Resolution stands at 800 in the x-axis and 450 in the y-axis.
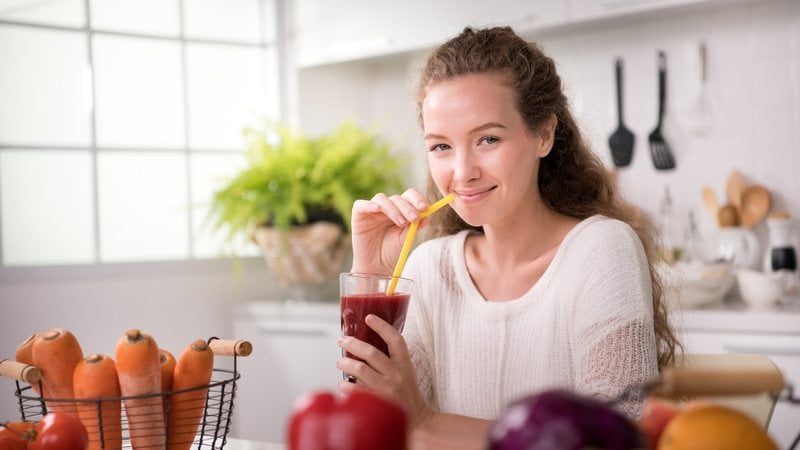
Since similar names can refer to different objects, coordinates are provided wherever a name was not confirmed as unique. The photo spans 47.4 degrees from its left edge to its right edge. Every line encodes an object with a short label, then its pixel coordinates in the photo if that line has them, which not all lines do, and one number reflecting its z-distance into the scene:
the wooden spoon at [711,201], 3.26
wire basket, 1.10
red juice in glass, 1.35
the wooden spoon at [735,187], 3.21
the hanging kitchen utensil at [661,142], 3.38
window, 3.47
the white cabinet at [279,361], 3.62
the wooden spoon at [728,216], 3.19
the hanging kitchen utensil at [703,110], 3.30
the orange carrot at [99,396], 1.09
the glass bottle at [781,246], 3.03
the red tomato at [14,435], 0.99
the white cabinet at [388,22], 3.40
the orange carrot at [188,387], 1.15
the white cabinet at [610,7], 3.04
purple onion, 0.58
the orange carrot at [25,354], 1.16
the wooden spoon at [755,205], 3.17
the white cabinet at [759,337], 2.62
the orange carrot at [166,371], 1.17
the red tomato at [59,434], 0.98
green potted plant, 3.68
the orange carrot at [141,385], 1.09
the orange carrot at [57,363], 1.11
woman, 1.58
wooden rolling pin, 0.69
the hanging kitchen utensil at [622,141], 3.49
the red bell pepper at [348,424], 0.59
